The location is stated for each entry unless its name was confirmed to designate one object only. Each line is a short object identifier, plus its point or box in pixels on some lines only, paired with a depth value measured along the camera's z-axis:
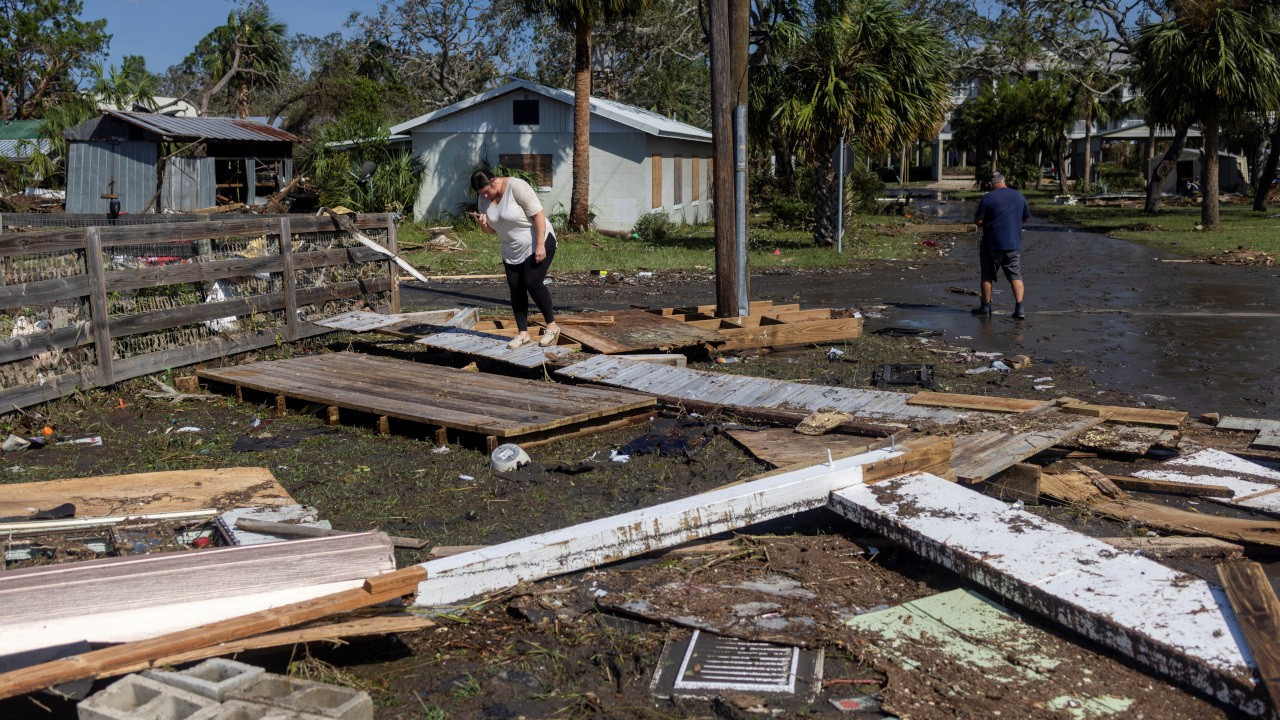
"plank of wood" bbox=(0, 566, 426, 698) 3.35
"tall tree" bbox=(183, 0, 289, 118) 46.12
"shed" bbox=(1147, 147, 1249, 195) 48.72
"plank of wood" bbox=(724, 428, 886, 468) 6.37
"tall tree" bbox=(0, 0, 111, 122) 41.22
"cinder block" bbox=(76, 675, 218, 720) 3.14
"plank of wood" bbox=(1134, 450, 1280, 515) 5.67
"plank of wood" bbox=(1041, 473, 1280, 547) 5.09
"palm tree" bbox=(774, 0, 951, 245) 20.34
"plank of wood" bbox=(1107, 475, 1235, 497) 5.82
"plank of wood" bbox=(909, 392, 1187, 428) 7.02
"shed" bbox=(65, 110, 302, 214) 28.91
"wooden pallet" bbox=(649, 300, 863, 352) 10.62
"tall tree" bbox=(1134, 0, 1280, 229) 24.86
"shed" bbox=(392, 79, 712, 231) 27.50
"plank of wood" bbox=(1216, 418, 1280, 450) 6.61
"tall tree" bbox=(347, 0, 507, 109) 49.19
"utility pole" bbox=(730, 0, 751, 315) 11.96
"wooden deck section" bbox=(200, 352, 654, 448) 7.19
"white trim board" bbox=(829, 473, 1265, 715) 3.65
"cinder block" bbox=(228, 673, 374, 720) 3.22
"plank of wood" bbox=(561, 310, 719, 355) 9.74
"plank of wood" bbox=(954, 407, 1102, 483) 5.86
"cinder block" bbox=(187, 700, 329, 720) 3.08
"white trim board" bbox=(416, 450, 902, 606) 4.42
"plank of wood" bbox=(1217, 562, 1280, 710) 3.44
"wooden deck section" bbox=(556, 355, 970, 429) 7.21
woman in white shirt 9.10
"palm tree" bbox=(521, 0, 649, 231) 24.64
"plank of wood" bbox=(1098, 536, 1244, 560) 4.95
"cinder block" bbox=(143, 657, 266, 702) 3.23
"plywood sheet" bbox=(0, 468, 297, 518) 5.62
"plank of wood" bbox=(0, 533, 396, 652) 3.86
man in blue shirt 13.08
